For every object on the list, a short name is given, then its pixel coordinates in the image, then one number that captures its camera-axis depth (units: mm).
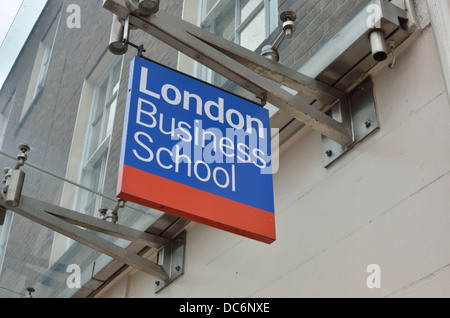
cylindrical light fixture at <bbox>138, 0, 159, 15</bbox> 3471
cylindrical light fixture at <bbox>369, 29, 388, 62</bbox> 3738
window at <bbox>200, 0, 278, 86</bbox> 5684
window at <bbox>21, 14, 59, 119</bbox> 7387
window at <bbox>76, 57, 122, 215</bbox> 5637
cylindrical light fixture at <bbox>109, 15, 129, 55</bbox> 3588
